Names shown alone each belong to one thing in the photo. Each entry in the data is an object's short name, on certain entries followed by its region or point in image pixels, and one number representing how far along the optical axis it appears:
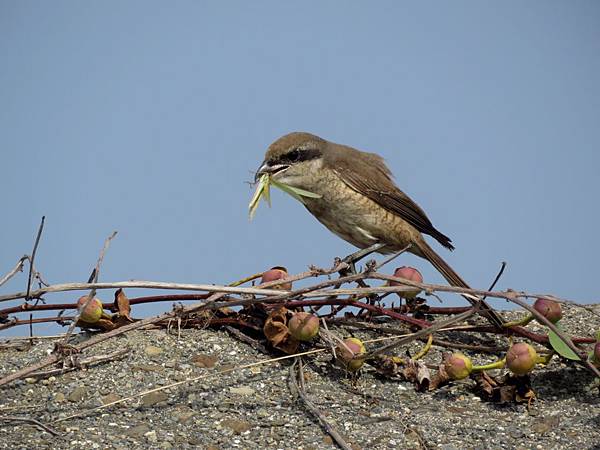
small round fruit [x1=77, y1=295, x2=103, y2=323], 7.40
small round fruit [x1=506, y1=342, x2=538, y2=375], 6.90
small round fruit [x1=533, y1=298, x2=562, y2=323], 7.37
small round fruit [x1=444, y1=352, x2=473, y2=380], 7.03
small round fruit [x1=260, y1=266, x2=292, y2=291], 7.64
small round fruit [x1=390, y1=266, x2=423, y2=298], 7.90
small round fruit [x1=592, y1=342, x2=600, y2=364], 6.98
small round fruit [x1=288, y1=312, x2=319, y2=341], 7.05
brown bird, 10.15
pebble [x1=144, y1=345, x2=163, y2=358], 7.37
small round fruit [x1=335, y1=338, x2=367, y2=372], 6.98
